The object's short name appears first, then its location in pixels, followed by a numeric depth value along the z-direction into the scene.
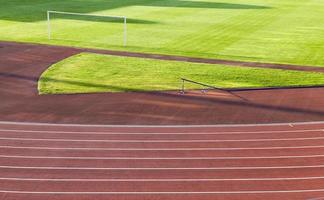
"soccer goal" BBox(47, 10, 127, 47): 33.84
